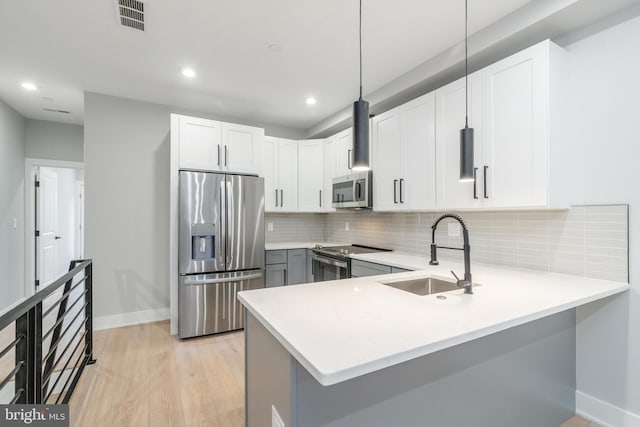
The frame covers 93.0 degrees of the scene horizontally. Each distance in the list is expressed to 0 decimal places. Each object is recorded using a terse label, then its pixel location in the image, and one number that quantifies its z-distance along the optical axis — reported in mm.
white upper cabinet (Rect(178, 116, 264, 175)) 3269
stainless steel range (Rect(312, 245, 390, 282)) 3170
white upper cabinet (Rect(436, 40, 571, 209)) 1866
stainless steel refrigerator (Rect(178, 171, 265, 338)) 3096
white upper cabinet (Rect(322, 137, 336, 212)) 3988
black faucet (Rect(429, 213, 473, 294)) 1575
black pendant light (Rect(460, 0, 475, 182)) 1830
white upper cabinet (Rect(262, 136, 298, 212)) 4023
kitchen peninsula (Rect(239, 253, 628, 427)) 1005
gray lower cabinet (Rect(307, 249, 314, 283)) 3812
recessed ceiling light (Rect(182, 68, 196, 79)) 2793
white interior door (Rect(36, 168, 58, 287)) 4430
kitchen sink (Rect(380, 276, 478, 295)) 1943
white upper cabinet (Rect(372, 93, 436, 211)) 2625
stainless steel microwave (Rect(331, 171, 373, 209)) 3303
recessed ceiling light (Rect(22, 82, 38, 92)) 3133
